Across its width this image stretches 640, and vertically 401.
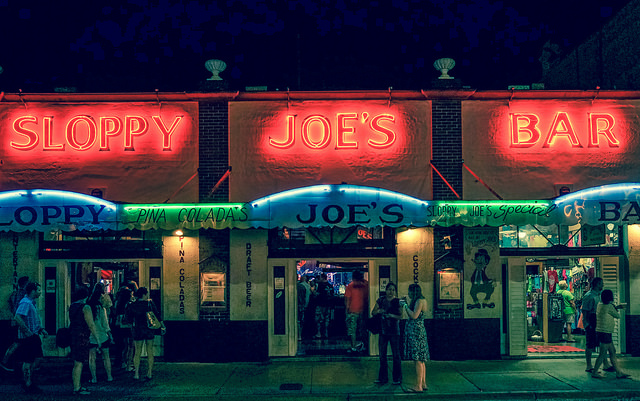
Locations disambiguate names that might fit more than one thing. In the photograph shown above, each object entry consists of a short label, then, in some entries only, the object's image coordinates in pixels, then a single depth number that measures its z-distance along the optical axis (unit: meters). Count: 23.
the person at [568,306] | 14.32
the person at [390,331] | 10.16
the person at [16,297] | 10.95
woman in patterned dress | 9.64
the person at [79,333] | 9.85
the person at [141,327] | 10.58
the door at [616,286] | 12.49
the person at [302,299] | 14.70
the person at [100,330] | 10.41
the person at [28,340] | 9.82
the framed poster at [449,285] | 12.27
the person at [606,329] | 10.36
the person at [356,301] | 12.92
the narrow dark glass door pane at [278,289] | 12.48
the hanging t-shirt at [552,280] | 15.30
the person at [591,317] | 10.90
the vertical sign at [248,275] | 12.23
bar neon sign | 12.48
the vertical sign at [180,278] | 12.27
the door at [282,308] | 12.38
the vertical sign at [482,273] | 12.25
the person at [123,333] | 11.53
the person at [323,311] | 14.79
